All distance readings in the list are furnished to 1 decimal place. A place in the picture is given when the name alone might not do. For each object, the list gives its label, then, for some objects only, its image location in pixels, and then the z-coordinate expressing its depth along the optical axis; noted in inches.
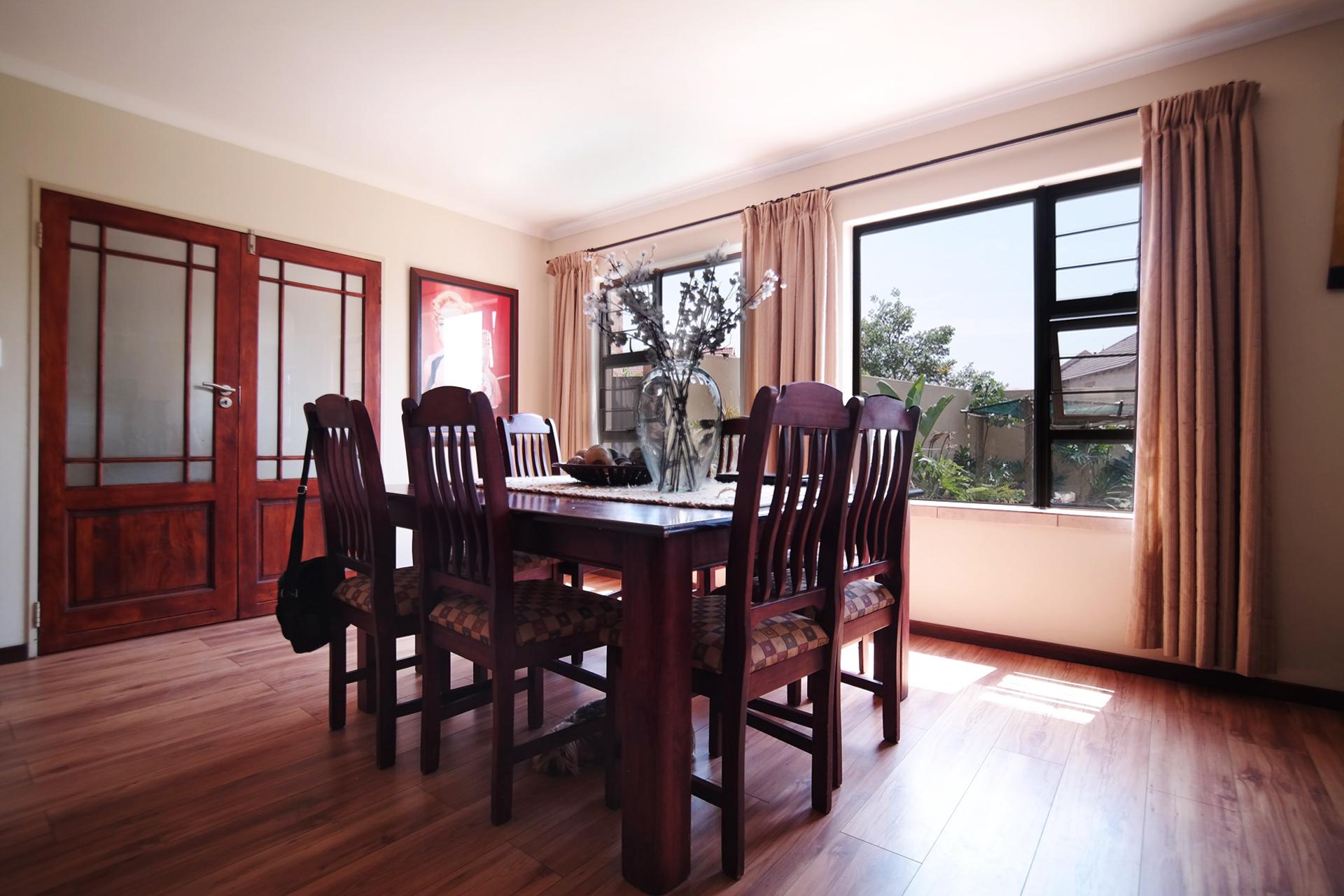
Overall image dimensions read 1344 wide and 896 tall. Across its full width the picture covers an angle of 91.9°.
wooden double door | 115.8
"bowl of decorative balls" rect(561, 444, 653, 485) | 89.3
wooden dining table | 53.0
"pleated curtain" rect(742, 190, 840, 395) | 138.5
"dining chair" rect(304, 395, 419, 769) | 72.6
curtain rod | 110.5
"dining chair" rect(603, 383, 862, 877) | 55.2
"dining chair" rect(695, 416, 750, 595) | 111.5
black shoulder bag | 78.9
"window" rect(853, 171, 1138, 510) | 115.4
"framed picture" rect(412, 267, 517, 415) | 167.8
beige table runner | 68.9
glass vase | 79.3
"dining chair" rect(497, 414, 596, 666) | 117.0
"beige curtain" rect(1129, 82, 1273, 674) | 94.7
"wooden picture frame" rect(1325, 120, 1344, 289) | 91.7
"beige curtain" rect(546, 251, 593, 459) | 187.0
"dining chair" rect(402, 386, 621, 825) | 61.9
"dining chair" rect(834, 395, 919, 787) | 72.6
